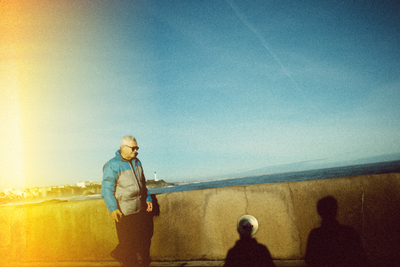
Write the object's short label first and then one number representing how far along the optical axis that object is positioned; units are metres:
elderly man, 2.65
